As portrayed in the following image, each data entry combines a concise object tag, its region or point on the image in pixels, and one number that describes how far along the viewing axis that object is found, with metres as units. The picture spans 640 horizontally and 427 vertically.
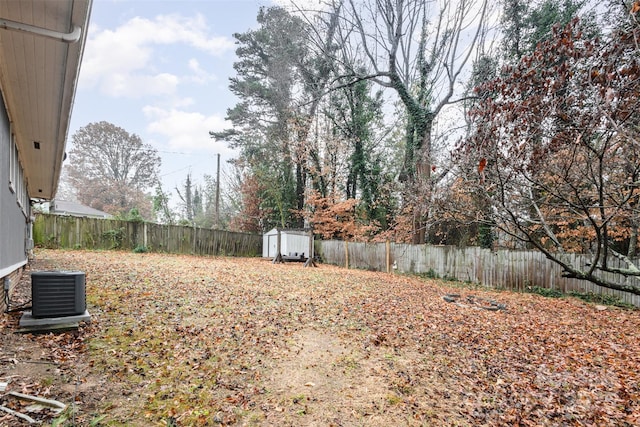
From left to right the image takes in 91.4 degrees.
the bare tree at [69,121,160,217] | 24.48
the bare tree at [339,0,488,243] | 12.28
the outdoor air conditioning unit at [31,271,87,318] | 3.40
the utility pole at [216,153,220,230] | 18.80
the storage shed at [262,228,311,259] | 13.98
